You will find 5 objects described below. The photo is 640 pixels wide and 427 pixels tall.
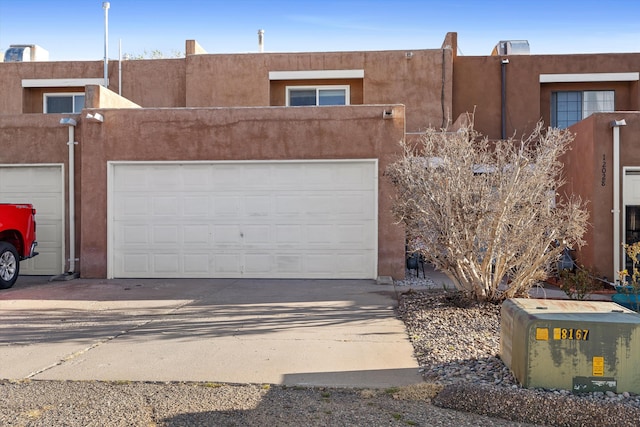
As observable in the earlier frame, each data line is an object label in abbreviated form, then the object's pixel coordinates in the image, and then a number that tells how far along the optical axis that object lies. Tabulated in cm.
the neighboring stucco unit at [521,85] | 1695
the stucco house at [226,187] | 1177
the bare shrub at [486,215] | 805
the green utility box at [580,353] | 492
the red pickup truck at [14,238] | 1100
